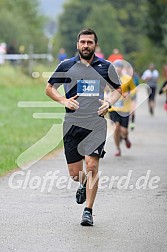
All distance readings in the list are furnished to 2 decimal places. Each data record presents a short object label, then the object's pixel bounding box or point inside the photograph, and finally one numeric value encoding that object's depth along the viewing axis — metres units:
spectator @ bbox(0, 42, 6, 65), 47.20
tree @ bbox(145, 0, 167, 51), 59.28
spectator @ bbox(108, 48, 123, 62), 28.65
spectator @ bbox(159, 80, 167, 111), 16.67
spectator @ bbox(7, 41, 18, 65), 52.48
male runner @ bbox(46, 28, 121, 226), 9.60
